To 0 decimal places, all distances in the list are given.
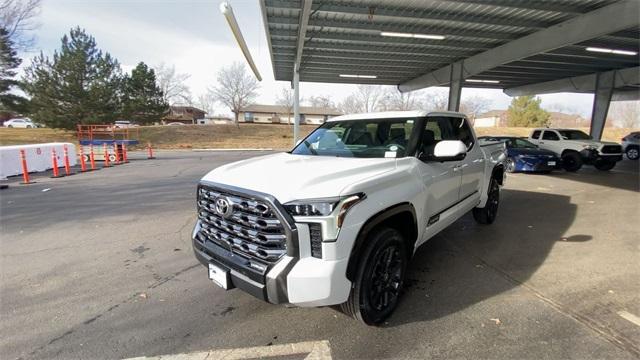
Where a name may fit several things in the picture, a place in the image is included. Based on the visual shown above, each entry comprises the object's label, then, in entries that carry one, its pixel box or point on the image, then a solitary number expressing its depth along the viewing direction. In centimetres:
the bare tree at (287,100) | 6014
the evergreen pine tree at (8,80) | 2932
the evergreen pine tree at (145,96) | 3927
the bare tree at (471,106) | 7194
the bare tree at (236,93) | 5191
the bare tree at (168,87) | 6134
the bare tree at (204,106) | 8681
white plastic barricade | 1174
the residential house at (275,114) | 8588
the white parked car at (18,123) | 5671
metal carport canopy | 1068
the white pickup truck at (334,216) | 232
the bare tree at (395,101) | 5253
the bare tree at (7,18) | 2639
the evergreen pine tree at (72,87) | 3008
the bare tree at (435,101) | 5797
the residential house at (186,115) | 7979
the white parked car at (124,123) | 3572
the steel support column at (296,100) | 1934
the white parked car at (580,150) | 1310
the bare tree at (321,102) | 8695
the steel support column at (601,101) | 2091
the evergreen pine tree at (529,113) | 5478
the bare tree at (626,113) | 6494
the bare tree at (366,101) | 5550
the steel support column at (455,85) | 1886
